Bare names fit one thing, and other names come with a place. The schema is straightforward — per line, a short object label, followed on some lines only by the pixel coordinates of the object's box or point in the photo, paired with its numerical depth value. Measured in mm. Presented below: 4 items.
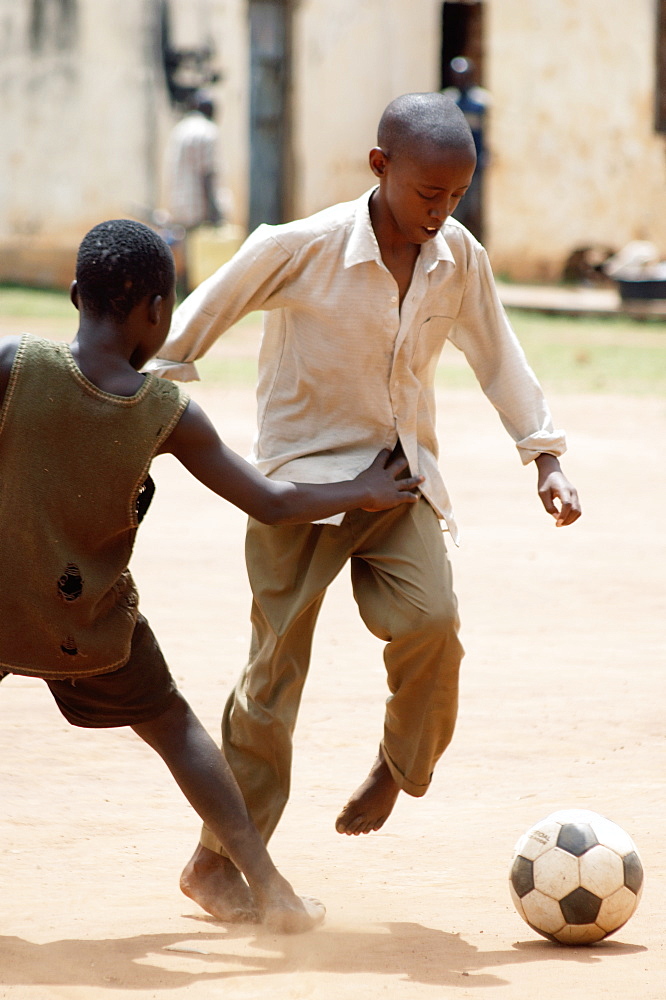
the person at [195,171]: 31906
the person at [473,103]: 36375
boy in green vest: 5520
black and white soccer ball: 6008
